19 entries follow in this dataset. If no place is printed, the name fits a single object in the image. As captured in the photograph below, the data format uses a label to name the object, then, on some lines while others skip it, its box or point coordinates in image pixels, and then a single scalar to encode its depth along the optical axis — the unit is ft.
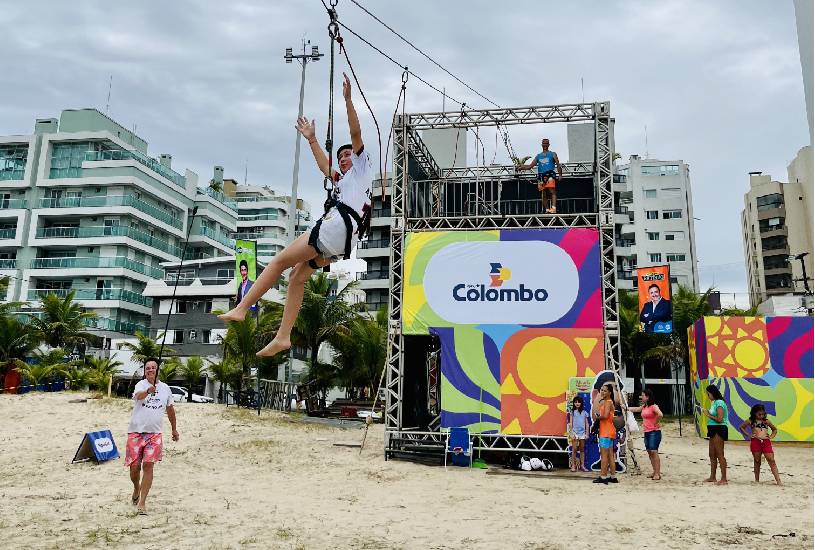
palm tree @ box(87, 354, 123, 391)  87.30
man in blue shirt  51.03
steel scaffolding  48.52
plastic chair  46.98
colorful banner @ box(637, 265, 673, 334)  74.49
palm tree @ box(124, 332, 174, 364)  104.27
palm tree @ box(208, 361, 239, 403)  106.52
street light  75.36
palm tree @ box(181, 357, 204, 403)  114.52
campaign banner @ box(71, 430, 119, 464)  42.70
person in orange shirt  38.60
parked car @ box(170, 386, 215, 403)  102.74
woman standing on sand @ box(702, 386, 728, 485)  38.04
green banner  47.39
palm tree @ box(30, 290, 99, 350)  102.53
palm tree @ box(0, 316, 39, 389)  94.84
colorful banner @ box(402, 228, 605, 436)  47.47
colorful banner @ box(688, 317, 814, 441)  67.82
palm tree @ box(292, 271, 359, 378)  91.71
